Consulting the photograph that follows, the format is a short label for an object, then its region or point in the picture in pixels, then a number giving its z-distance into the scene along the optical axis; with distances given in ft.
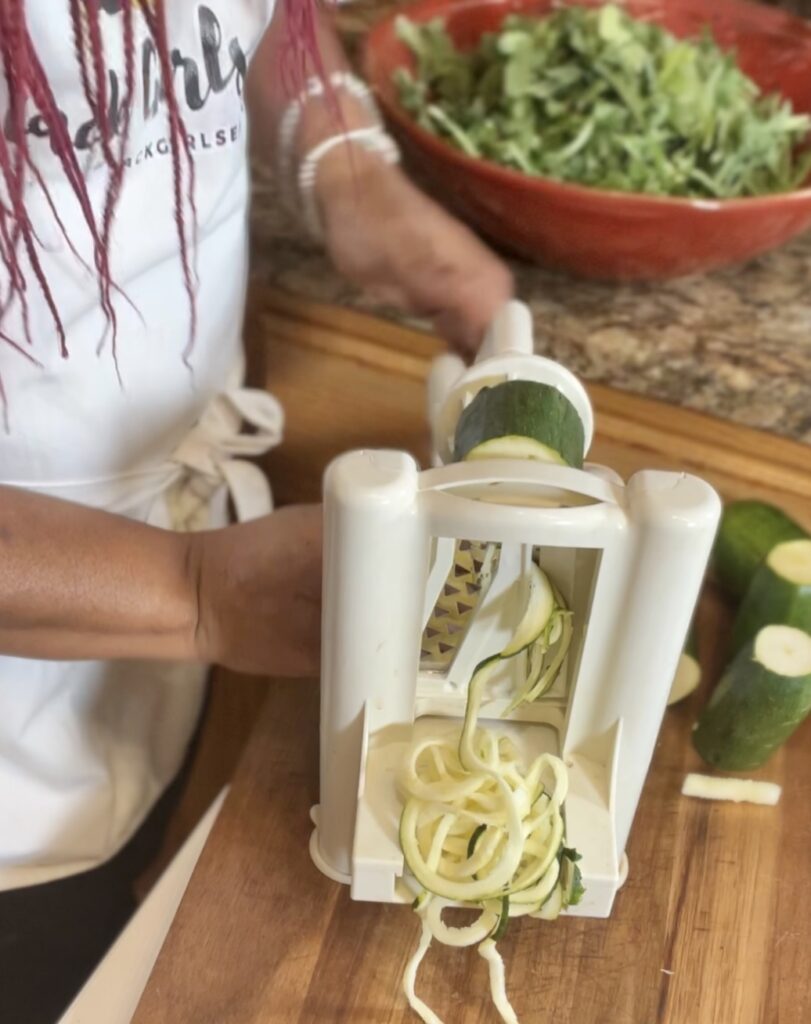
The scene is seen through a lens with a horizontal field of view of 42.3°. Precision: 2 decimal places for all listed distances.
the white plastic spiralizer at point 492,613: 1.44
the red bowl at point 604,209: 2.52
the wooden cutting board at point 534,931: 1.79
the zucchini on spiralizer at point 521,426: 1.57
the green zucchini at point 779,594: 2.18
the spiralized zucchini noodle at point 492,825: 1.63
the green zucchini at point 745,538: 2.41
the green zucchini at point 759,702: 2.05
